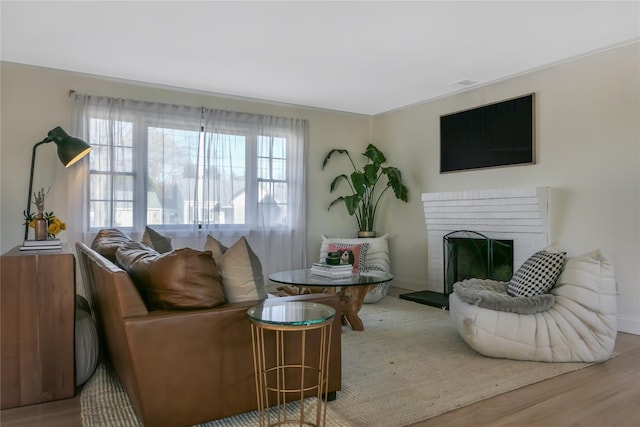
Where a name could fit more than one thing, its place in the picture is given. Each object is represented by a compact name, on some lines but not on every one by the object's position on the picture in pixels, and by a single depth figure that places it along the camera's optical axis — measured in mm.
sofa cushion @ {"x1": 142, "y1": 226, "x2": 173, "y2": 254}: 3325
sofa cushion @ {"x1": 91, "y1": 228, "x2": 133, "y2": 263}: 2812
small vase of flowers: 2916
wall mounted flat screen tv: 4355
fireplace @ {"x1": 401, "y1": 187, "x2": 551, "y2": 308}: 4176
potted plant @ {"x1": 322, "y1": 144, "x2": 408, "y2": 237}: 5582
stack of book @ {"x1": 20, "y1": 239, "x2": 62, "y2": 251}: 2654
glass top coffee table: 3350
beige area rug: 2143
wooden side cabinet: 2242
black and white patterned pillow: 3100
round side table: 1808
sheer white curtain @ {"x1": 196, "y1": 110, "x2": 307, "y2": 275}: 5047
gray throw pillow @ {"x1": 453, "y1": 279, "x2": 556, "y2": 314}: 2938
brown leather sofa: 1812
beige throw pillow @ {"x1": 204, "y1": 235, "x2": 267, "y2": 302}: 2141
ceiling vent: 4578
